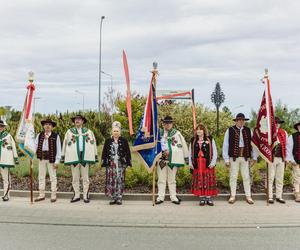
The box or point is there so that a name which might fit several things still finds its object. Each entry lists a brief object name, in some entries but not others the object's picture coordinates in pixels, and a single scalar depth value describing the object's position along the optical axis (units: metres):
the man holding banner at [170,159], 9.32
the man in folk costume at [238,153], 9.23
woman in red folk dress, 9.06
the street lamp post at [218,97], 16.85
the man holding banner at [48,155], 9.55
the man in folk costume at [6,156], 9.69
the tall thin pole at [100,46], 32.05
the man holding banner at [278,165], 9.28
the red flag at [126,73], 9.05
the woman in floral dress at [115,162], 9.21
